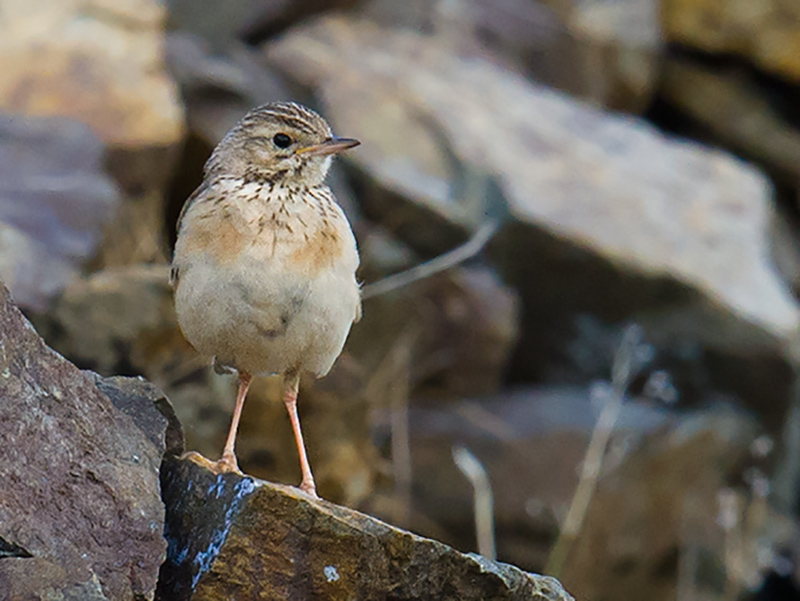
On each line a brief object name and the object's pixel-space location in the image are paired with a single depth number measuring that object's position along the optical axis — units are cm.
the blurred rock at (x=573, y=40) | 2781
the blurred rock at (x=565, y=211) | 2083
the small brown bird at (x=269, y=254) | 977
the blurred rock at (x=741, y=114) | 2753
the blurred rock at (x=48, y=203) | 1402
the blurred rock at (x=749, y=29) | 2687
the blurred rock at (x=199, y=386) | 1401
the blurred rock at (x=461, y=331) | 1920
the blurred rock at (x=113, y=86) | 1741
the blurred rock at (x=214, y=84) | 1962
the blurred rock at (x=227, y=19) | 2289
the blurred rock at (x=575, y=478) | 1877
